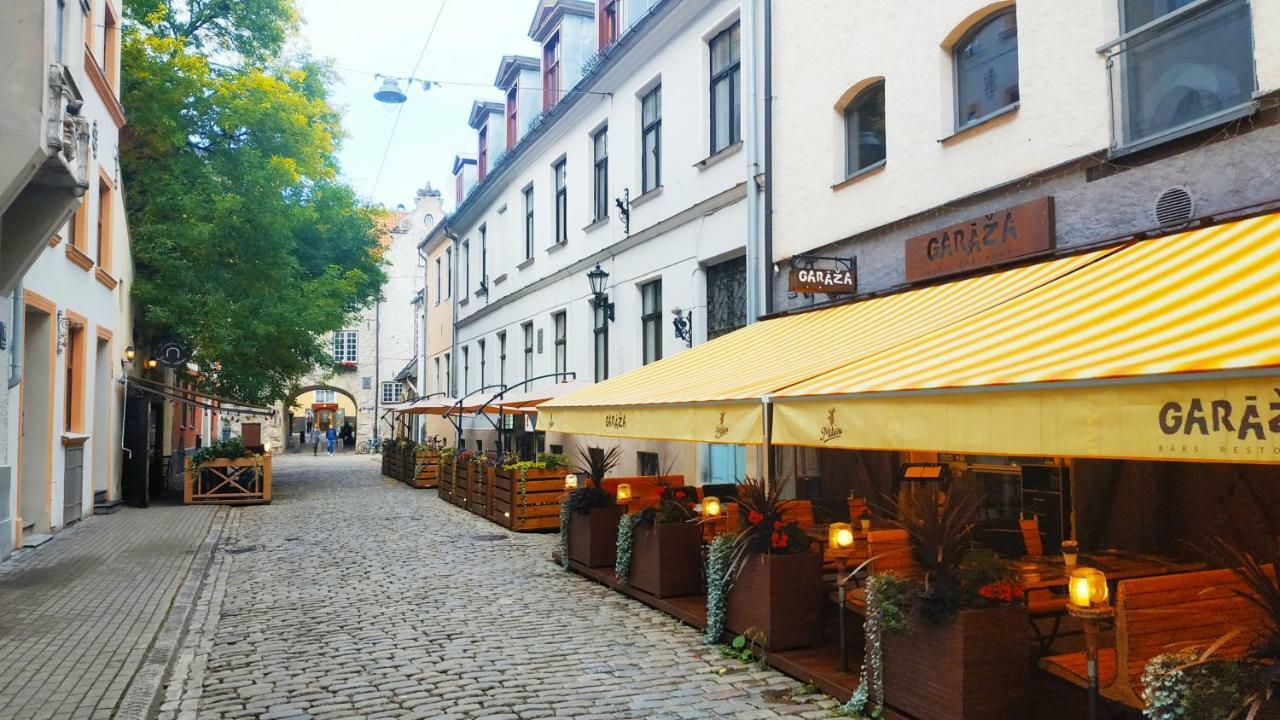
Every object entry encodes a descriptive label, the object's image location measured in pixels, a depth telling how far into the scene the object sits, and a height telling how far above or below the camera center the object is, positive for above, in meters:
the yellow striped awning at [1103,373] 3.48 +0.20
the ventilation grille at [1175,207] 6.36 +1.46
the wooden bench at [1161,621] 4.48 -1.02
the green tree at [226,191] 19.28 +5.02
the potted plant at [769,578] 6.66 -1.19
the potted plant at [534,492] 14.49 -1.16
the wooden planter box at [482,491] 16.22 -1.30
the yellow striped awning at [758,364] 6.59 +0.47
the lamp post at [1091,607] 4.35 -0.92
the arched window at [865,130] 10.18 +3.23
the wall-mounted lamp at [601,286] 16.33 +2.38
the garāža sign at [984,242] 7.55 +1.54
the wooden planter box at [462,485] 17.78 -1.32
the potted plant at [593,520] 10.31 -1.16
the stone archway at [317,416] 56.28 +0.24
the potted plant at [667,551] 8.58 -1.25
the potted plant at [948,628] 4.82 -1.14
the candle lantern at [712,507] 8.75 -0.84
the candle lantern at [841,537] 6.19 -0.80
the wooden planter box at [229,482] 19.19 -1.31
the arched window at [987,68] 8.33 +3.24
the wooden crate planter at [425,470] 23.75 -1.30
